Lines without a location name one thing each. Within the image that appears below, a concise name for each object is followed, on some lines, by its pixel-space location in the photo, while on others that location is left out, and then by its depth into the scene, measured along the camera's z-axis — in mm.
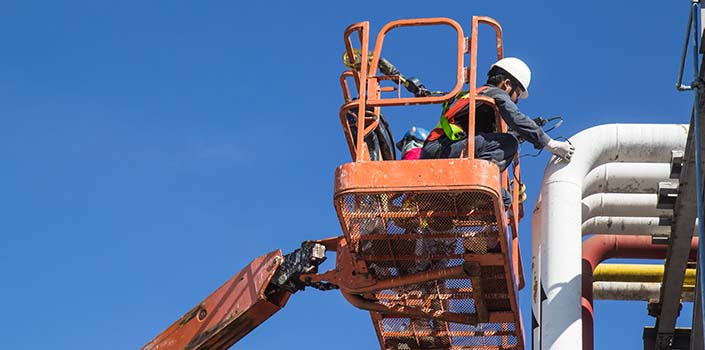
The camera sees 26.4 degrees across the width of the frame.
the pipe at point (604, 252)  16875
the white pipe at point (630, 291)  18469
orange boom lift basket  12188
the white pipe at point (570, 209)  14539
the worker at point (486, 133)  13008
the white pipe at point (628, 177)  15727
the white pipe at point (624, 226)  16641
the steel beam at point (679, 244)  14367
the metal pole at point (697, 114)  12906
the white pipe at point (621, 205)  16156
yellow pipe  18406
